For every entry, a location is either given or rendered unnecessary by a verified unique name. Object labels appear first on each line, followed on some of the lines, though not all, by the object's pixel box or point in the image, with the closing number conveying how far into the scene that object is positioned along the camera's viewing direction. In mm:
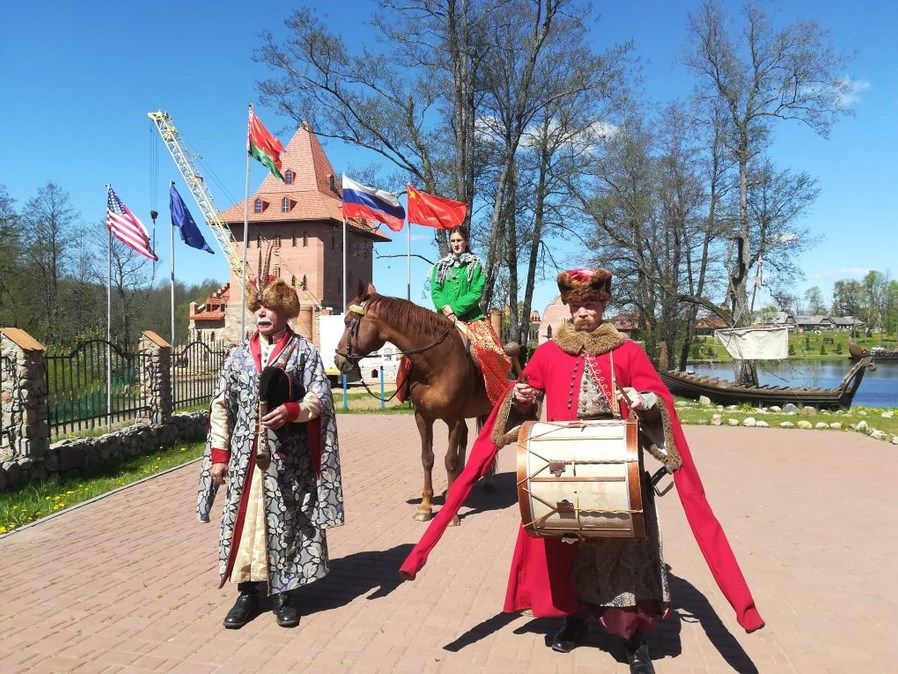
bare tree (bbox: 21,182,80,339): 34875
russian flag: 18375
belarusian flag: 16416
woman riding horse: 6281
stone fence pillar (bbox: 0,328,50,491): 6945
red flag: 15828
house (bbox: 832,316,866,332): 93000
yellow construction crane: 40594
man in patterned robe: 3729
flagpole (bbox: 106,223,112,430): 8898
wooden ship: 19719
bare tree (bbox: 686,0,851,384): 24969
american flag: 14125
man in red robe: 3041
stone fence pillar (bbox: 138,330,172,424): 9828
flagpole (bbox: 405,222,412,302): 21981
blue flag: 21812
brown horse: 5633
